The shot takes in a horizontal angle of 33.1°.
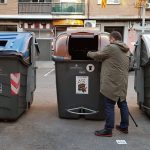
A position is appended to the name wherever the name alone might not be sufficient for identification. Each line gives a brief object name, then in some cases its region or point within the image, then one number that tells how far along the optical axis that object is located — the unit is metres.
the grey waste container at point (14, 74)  4.31
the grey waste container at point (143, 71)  4.68
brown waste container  4.51
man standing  4.00
